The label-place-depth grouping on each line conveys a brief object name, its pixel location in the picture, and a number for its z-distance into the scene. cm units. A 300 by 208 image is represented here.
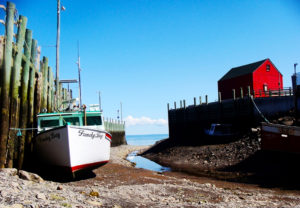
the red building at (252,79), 3800
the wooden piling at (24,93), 1239
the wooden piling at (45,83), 1655
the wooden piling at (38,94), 1477
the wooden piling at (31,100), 1336
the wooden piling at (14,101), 1128
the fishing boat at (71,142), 1138
